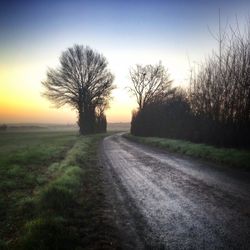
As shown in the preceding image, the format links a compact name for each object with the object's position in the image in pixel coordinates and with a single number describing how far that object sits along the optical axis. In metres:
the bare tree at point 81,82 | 48.16
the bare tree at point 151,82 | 55.91
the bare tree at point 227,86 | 17.20
